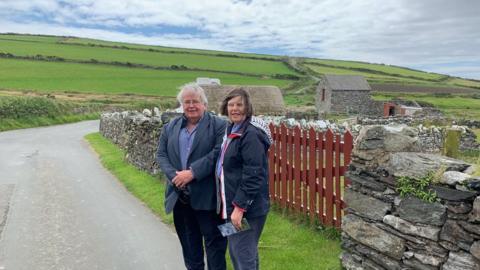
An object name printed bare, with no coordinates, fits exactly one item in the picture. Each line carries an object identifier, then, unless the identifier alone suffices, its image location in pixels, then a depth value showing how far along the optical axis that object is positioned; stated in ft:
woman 12.97
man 15.02
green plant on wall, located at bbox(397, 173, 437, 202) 13.15
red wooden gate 20.44
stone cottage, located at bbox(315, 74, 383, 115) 167.22
